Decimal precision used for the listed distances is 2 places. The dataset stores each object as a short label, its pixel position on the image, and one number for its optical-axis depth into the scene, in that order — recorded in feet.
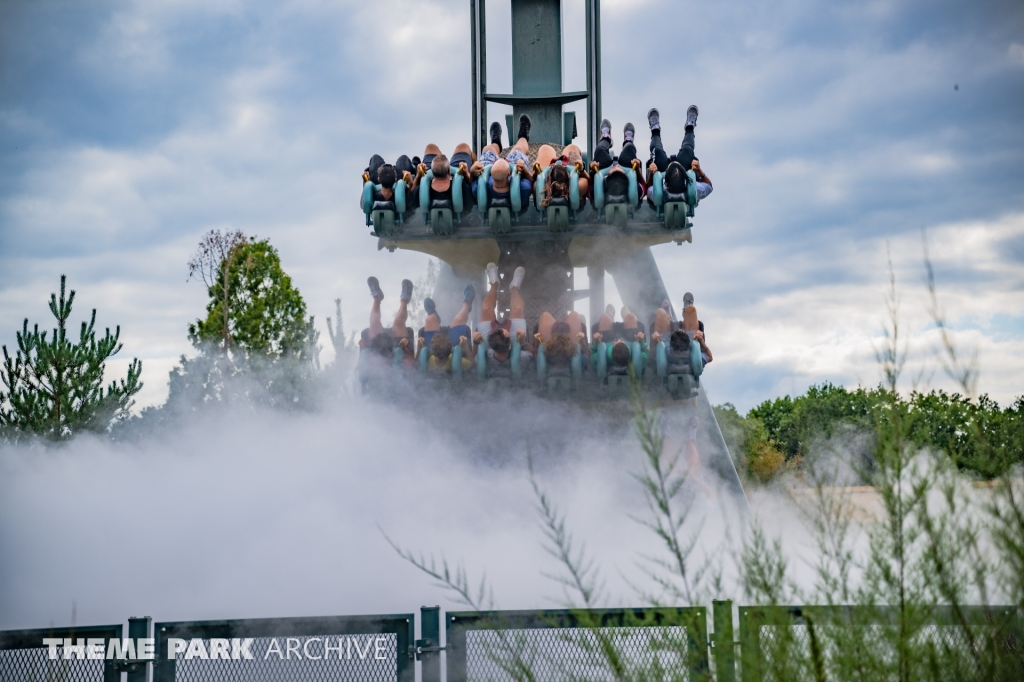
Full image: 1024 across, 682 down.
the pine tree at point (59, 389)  60.23
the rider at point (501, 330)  41.98
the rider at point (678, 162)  41.63
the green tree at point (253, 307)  95.91
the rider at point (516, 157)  42.01
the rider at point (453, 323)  43.19
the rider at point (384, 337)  44.21
